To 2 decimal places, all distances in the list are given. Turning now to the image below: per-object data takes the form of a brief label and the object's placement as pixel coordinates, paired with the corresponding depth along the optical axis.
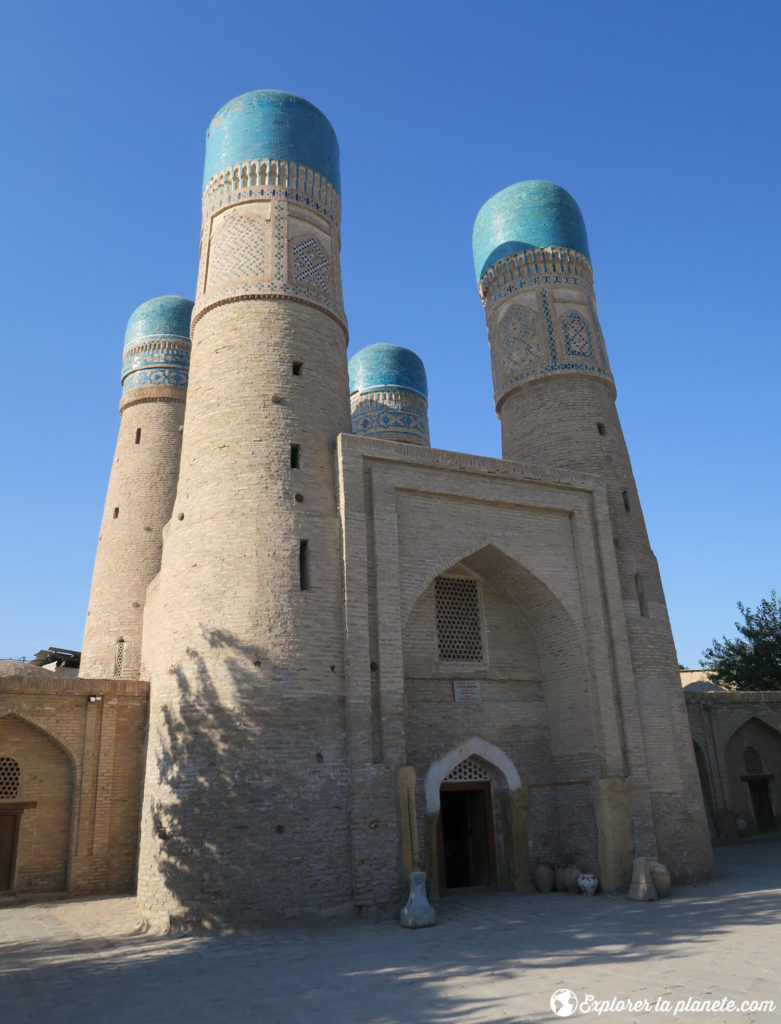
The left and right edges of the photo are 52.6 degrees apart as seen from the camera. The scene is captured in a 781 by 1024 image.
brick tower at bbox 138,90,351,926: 9.49
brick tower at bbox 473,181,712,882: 12.23
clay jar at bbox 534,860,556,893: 11.48
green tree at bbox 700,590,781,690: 22.89
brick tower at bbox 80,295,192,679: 16.52
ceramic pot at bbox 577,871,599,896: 10.95
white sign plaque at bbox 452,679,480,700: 12.11
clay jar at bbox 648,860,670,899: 10.70
